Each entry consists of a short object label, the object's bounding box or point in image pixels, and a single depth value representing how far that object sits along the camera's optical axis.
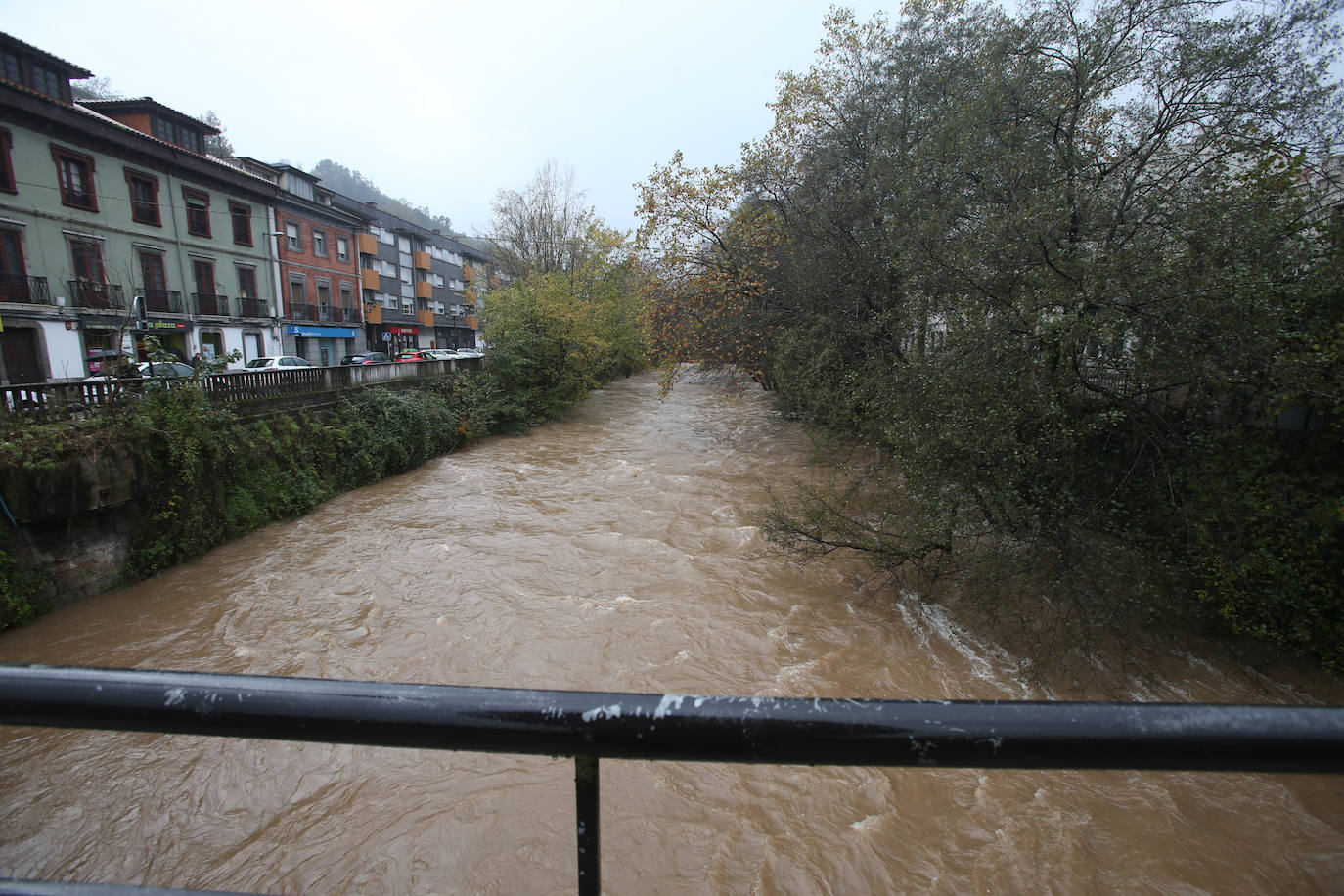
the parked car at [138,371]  9.09
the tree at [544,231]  31.64
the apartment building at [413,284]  38.44
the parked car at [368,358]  28.29
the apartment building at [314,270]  28.05
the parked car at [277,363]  19.97
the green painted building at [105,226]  17.14
